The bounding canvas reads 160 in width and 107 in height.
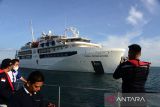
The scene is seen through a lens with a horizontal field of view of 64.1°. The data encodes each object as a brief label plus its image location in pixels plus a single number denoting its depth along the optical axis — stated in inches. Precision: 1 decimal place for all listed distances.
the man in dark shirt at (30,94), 54.7
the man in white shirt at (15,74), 130.2
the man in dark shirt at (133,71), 75.6
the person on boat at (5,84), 87.2
